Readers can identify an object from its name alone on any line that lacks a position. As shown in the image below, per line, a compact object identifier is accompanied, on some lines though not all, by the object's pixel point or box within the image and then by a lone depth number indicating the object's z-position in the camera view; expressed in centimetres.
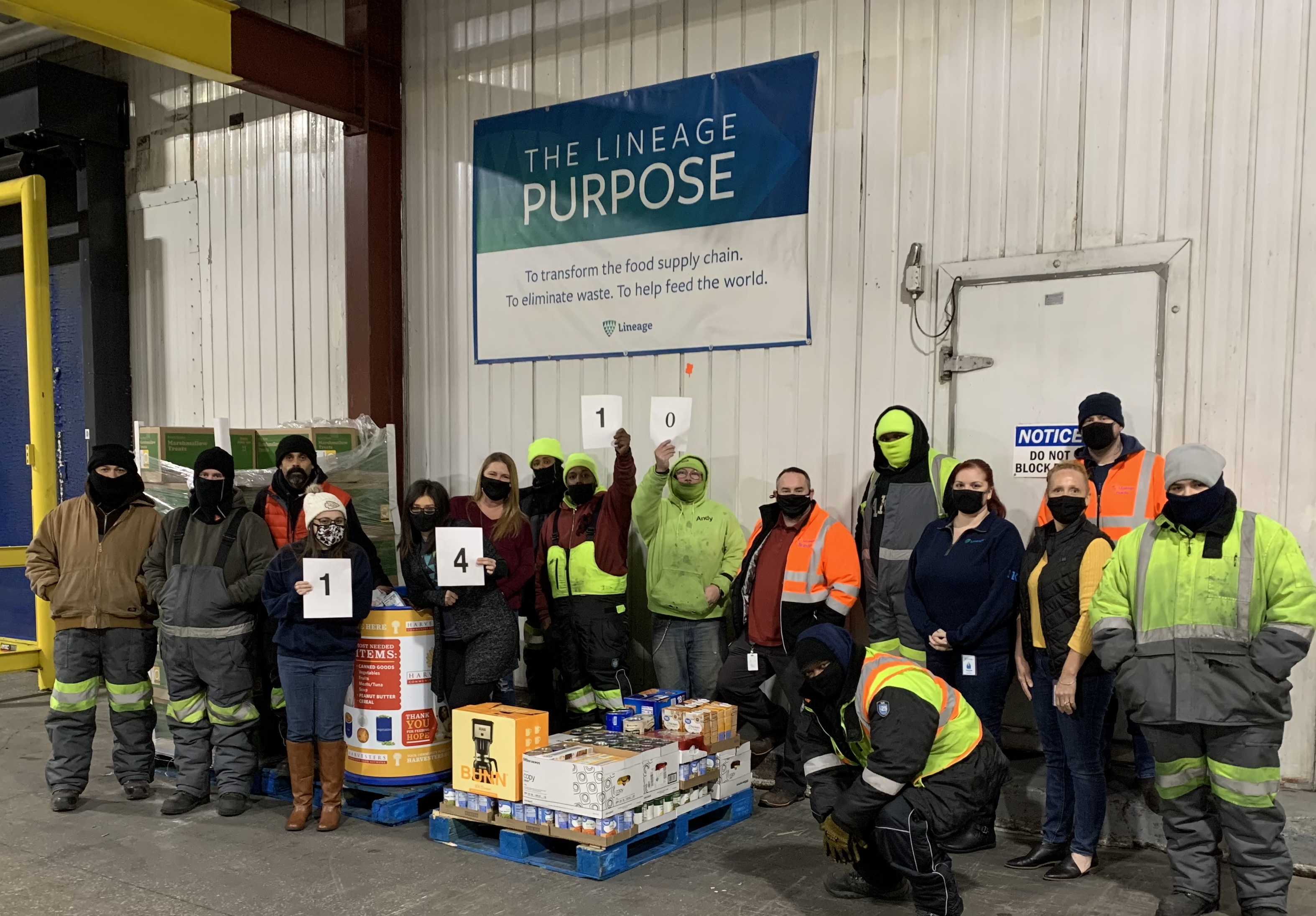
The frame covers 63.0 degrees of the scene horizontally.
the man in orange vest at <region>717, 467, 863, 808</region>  586
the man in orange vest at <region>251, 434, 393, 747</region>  605
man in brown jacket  584
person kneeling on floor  398
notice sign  584
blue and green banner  685
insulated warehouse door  567
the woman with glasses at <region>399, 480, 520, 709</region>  561
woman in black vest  464
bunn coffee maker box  505
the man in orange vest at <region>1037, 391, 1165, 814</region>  509
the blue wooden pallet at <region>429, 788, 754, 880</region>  477
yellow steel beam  639
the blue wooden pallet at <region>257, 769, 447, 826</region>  554
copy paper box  475
